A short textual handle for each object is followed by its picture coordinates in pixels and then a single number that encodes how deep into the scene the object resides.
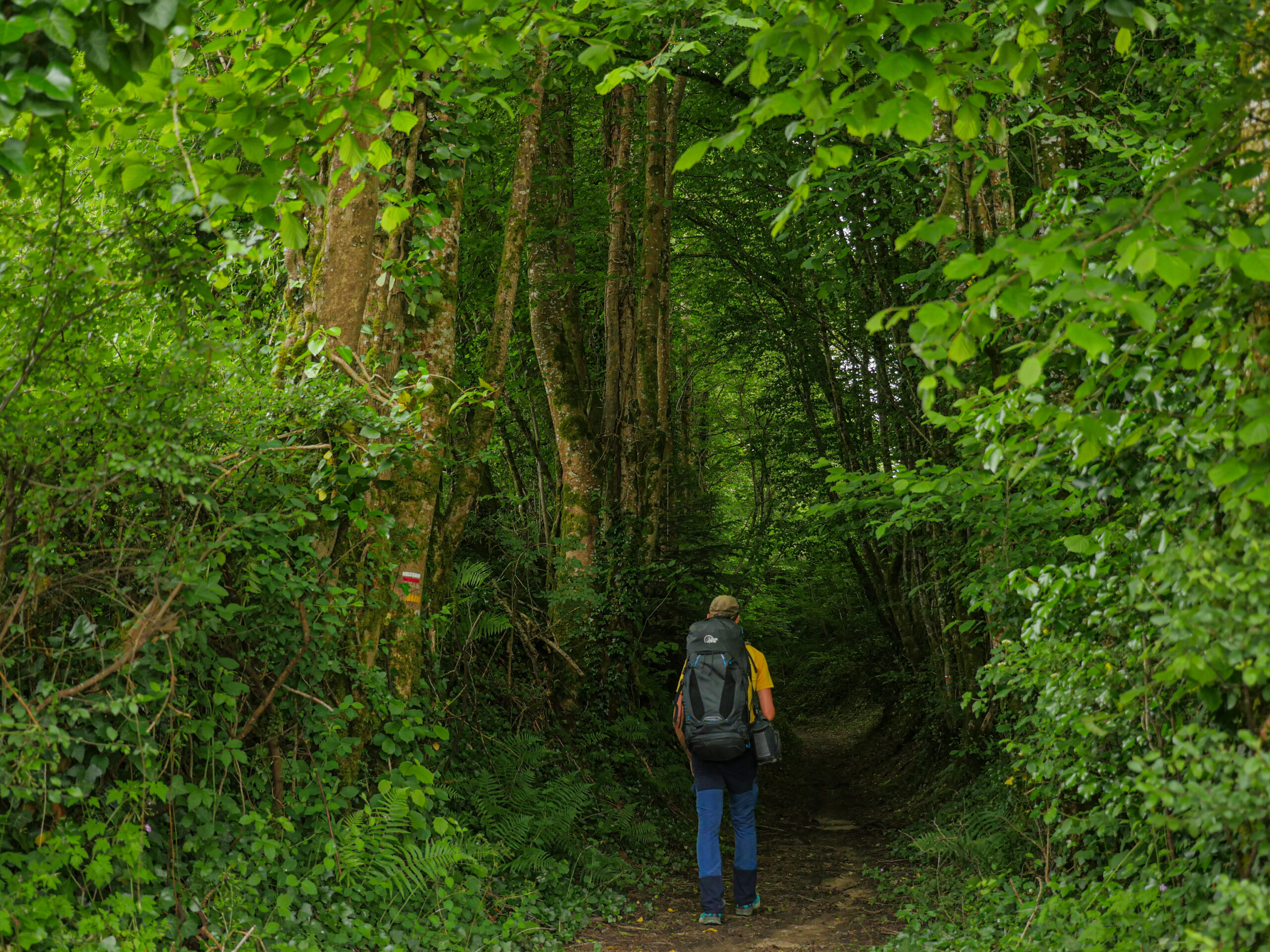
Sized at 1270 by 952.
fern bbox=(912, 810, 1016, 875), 7.21
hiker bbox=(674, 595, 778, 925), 7.14
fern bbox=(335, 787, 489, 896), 5.29
